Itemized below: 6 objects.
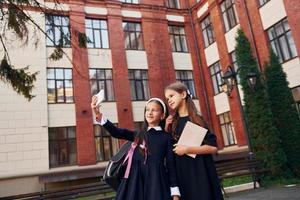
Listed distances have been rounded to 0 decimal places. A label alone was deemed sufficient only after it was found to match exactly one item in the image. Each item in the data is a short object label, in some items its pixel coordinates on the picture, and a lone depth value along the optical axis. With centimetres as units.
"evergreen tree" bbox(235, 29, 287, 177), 1116
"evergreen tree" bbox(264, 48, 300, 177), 1156
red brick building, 1495
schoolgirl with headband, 302
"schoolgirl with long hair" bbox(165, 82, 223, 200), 297
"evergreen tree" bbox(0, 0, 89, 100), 629
